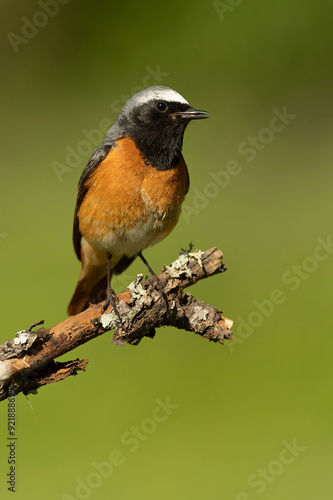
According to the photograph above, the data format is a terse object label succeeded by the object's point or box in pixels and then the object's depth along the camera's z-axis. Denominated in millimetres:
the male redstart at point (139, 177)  8812
